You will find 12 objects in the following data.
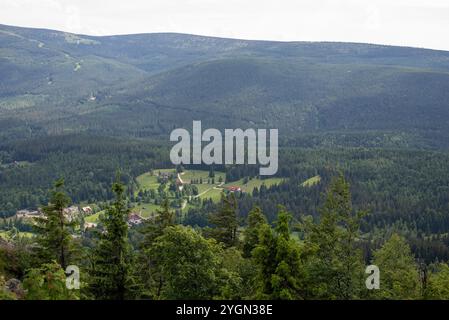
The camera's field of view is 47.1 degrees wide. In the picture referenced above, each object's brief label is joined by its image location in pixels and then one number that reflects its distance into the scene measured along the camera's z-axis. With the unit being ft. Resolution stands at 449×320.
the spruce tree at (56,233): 131.23
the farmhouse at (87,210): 510.09
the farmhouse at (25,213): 507.71
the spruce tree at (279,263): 100.42
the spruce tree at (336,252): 110.52
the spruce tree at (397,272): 124.84
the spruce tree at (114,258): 122.11
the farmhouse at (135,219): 433.81
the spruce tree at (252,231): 169.99
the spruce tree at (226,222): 196.34
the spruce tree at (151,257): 141.59
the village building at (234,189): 586.20
